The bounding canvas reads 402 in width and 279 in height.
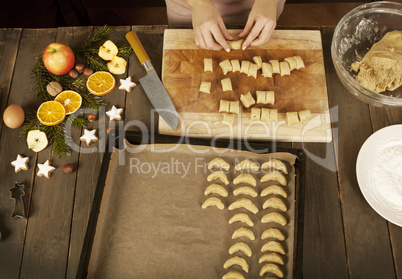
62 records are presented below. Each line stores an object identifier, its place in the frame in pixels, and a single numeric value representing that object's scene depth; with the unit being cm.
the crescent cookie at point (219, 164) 154
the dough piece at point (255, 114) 160
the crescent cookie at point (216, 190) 149
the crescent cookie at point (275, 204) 144
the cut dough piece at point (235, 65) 168
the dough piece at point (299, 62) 168
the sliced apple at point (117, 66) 172
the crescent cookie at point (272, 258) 136
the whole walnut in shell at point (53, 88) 165
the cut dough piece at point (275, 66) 167
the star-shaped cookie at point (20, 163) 154
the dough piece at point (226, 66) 168
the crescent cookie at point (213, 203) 146
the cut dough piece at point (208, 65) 168
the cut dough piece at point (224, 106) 161
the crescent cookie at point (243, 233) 140
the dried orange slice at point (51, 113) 159
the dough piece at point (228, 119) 159
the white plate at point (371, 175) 142
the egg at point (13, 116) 158
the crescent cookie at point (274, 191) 146
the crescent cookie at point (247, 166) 153
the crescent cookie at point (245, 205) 145
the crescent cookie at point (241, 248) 138
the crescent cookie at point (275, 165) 150
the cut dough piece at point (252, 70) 167
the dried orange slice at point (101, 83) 168
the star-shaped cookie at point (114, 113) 165
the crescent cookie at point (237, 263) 136
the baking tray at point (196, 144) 132
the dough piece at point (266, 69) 167
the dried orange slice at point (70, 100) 164
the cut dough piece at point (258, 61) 169
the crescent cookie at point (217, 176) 152
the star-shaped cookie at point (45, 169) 152
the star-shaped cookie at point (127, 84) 170
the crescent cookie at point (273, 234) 139
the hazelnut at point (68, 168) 152
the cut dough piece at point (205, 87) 165
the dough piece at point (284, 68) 167
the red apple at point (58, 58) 162
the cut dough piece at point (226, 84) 165
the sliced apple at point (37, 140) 158
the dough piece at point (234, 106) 161
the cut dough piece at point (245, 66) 168
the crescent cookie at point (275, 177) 148
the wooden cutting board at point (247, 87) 161
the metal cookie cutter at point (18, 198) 147
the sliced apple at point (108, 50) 172
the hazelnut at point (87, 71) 170
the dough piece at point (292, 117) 159
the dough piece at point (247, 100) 162
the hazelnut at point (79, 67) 170
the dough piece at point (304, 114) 159
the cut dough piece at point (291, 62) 167
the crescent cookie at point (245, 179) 150
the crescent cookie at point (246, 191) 148
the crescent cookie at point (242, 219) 143
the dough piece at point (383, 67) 156
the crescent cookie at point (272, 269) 134
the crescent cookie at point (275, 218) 142
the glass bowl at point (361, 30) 167
